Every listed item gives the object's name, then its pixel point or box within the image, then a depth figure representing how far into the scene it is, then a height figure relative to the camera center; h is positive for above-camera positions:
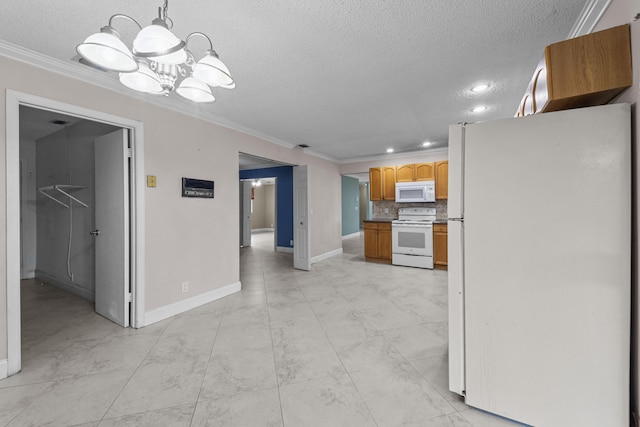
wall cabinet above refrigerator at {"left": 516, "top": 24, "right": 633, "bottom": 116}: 1.31 +0.76
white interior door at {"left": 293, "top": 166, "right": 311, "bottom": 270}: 5.10 -0.13
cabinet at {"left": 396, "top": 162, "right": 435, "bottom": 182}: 5.50 +0.86
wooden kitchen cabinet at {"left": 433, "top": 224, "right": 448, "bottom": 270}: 4.97 -0.67
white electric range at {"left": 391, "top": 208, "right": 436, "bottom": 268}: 5.11 -0.58
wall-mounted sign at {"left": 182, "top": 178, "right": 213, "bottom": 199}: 3.15 +0.32
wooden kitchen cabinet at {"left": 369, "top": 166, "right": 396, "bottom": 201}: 5.97 +0.67
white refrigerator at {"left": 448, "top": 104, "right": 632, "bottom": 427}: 1.31 -0.30
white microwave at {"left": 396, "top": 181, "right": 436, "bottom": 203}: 5.39 +0.43
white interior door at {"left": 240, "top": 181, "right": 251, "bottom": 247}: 8.34 +0.06
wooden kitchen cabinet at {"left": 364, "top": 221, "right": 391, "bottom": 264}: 5.69 -0.66
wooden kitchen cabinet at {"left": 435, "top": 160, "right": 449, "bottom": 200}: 5.31 +0.67
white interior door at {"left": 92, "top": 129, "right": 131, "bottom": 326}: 2.73 -0.14
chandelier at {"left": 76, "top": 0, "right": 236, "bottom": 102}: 1.19 +0.79
